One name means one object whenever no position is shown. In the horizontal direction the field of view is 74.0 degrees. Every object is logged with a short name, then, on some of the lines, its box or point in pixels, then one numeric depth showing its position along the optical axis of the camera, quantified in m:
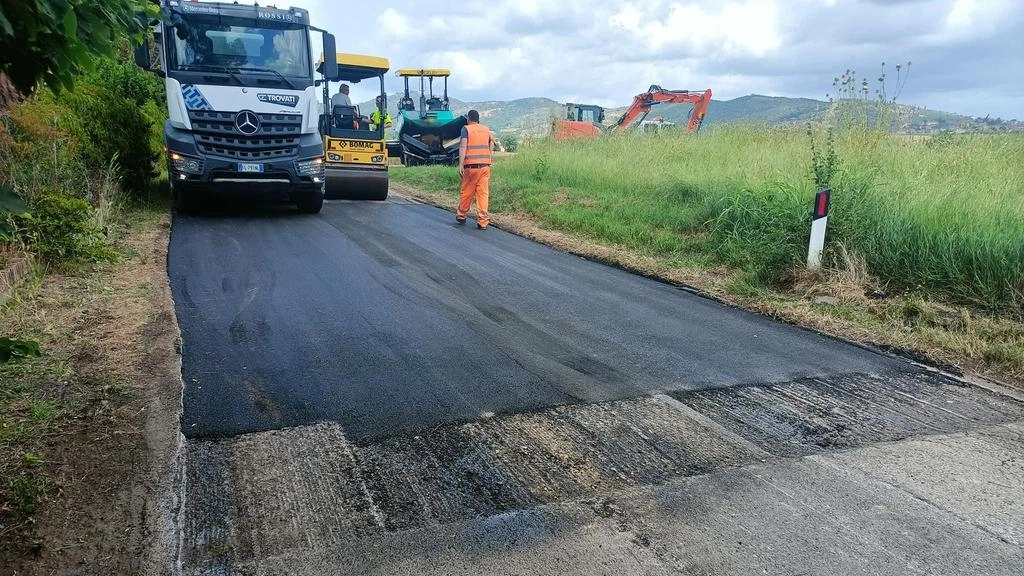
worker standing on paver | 17.00
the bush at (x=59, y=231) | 5.68
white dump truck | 9.26
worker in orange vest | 10.30
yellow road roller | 12.64
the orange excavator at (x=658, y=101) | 23.89
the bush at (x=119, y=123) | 8.91
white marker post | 6.44
